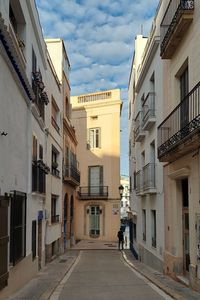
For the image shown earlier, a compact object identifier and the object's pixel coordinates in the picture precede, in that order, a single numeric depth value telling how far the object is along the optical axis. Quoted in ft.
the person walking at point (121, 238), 104.96
